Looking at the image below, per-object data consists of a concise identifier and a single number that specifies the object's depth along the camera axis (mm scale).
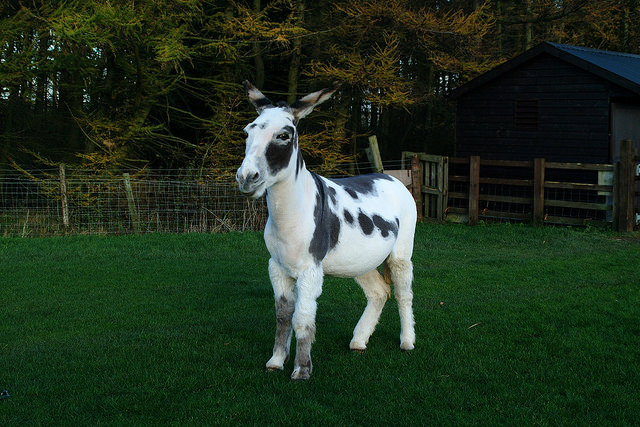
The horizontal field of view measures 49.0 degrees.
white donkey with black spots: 4961
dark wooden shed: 16344
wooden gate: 16844
